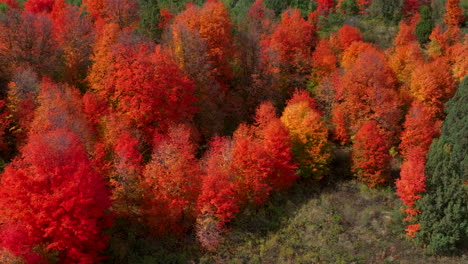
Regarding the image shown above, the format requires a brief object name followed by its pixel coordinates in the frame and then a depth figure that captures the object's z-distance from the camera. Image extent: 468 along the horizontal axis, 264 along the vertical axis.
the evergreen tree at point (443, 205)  41.16
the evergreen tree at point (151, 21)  57.84
